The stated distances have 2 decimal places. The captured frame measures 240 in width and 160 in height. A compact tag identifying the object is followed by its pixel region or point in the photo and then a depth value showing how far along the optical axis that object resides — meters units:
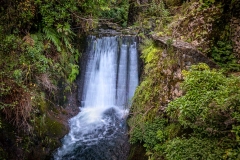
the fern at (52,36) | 7.10
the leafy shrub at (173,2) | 8.79
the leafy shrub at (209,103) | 3.07
